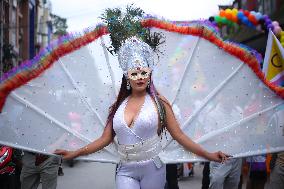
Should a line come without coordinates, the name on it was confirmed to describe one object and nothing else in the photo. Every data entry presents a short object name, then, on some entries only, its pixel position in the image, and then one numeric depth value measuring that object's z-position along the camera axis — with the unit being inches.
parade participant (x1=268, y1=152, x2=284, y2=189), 255.3
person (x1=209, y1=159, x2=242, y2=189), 286.3
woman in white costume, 169.3
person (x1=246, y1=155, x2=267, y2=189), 305.6
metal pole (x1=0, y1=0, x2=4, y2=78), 873.8
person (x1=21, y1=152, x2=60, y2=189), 282.4
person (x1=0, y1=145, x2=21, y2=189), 287.1
